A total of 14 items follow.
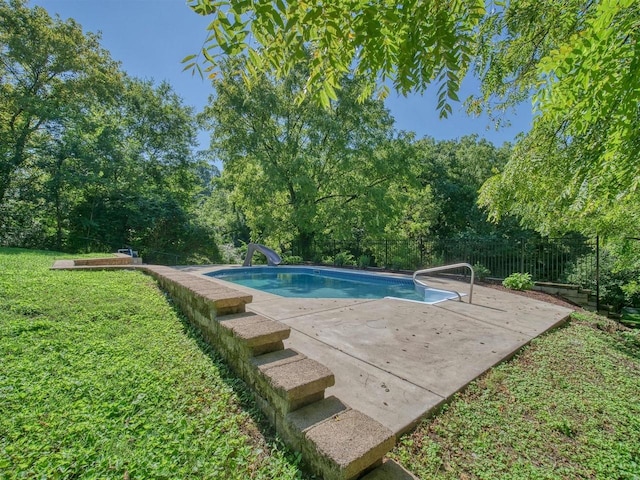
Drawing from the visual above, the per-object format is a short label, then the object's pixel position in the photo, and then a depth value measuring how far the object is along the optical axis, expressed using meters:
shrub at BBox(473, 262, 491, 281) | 9.15
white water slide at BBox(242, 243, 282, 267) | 11.73
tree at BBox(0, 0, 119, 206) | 12.13
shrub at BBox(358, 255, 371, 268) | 12.80
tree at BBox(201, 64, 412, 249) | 12.96
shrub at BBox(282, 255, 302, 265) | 13.64
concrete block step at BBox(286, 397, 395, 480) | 1.37
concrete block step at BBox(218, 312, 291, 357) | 2.18
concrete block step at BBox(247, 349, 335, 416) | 1.75
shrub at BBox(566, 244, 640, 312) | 7.65
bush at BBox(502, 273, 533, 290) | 7.18
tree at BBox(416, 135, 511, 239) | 17.19
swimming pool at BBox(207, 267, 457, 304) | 8.19
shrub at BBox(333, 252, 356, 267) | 13.21
